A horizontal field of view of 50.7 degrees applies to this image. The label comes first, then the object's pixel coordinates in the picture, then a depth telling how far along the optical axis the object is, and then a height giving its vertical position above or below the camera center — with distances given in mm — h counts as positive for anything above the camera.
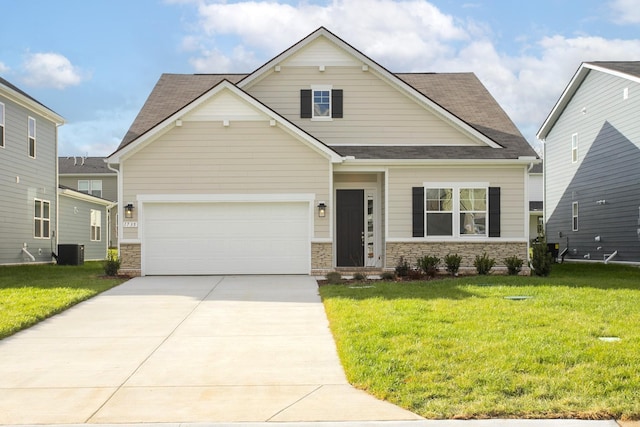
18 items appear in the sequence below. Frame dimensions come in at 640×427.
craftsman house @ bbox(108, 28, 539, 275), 18266 +1333
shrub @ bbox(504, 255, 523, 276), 17797 -1039
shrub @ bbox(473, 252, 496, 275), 17516 -1008
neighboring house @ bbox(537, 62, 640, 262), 22344 +2312
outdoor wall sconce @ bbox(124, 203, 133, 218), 18203 +407
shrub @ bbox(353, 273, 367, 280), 16734 -1263
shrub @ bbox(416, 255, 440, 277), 17438 -1030
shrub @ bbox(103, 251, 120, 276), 17641 -1090
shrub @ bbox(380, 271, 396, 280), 16688 -1255
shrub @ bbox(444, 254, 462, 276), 17438 -968
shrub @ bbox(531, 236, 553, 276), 17531 -896
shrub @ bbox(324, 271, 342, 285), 16156 -1270
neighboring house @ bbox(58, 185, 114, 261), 27969 +146
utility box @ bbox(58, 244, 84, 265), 25344 -1096
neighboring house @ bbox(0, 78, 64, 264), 22281 +1713
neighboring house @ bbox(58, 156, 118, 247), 46656 +3139
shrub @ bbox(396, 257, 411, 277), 17141 -1132
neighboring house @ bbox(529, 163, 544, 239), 42978 +1951
